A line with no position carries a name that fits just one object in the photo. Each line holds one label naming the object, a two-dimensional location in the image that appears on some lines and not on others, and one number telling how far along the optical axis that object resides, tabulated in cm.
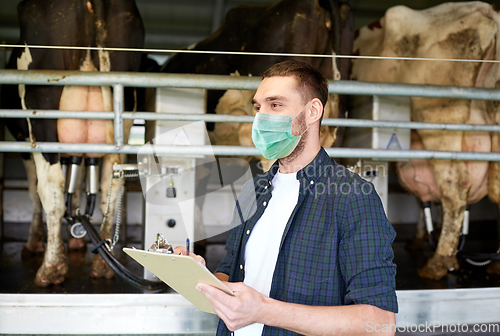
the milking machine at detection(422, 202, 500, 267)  252
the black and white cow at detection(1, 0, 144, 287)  224
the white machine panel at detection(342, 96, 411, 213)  244
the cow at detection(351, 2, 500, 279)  253
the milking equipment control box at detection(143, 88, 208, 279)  220
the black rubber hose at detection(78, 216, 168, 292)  196
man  83
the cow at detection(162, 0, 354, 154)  247
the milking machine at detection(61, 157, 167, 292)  198
